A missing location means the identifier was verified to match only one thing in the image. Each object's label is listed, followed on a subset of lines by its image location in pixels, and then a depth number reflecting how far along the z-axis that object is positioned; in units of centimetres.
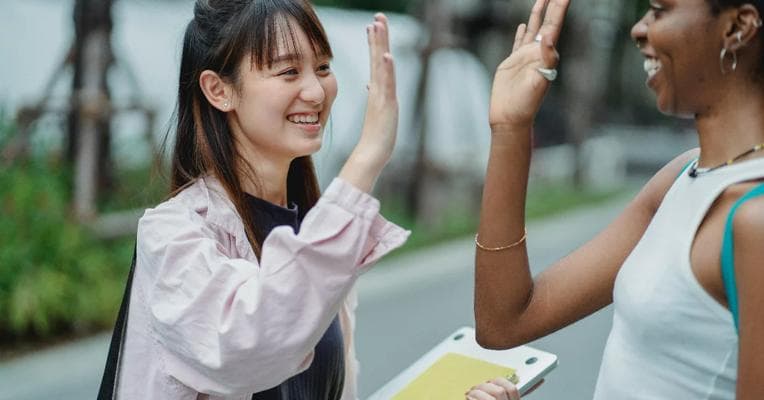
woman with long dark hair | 282
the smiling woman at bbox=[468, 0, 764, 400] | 268
